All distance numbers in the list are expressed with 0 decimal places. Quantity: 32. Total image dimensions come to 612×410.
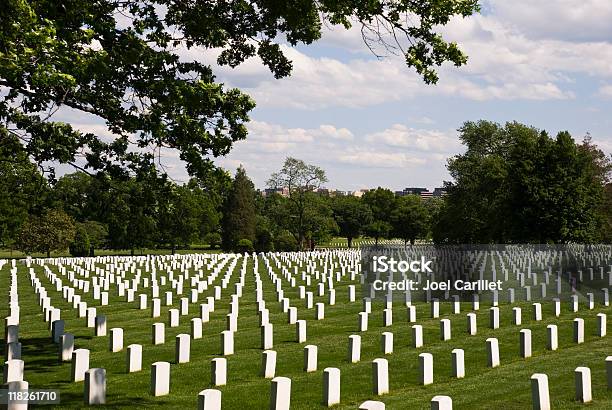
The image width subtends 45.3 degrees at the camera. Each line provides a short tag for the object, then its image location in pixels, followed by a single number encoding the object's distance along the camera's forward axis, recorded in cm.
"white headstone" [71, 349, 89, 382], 1159
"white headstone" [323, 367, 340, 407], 1003
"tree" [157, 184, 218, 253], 7450
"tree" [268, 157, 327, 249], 8825
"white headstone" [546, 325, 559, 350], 1501
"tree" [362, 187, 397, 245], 12319
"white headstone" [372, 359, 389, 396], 1084
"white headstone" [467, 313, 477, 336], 1719
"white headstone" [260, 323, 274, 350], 1505
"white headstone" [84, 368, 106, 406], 975
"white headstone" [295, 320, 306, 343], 1609
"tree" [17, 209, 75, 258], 6838
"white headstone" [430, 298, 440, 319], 2050
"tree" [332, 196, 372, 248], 12375
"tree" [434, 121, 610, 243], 4559
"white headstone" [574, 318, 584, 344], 1577
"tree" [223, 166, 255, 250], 8838
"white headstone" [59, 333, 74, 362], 1343
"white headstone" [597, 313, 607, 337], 1668
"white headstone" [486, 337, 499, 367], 1305
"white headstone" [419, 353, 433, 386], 1135
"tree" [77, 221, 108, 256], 7600
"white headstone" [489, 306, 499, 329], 1808
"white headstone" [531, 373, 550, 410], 915
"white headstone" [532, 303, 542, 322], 1956
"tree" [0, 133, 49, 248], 1415
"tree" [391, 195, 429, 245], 12325
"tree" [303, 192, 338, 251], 8844
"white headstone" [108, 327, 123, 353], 1483
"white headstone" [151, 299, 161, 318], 2098
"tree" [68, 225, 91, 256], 7275
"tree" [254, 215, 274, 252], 8488
